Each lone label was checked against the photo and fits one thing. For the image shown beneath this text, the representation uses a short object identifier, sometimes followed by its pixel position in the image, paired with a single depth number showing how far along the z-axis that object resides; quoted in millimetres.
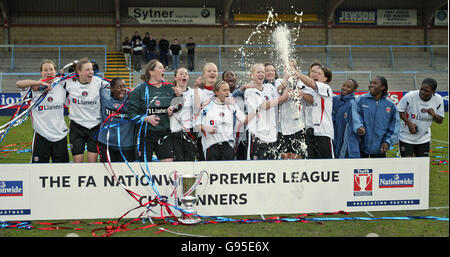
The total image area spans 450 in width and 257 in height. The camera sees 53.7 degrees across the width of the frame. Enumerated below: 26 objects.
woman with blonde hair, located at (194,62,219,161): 5996
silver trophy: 5004
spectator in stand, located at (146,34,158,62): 23578
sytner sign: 27547
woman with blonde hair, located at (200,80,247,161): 5781
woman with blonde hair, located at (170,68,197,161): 5864
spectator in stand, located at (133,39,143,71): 22703
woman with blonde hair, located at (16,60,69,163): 5812
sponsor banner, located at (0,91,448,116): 17234
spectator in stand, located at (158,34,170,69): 23984
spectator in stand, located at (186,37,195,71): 23670
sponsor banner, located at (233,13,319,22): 28281
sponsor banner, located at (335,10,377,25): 29375
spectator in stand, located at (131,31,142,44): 23873
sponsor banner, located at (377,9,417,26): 29531
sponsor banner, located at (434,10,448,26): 29672
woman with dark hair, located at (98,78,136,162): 5754
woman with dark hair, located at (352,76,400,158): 6258
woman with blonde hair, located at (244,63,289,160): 5969
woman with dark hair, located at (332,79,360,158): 6211
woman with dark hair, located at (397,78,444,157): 6695
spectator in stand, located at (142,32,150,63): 23880
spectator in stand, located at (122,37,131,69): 23455
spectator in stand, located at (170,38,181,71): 23297
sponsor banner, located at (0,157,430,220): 5027
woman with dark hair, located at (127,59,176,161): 5621
